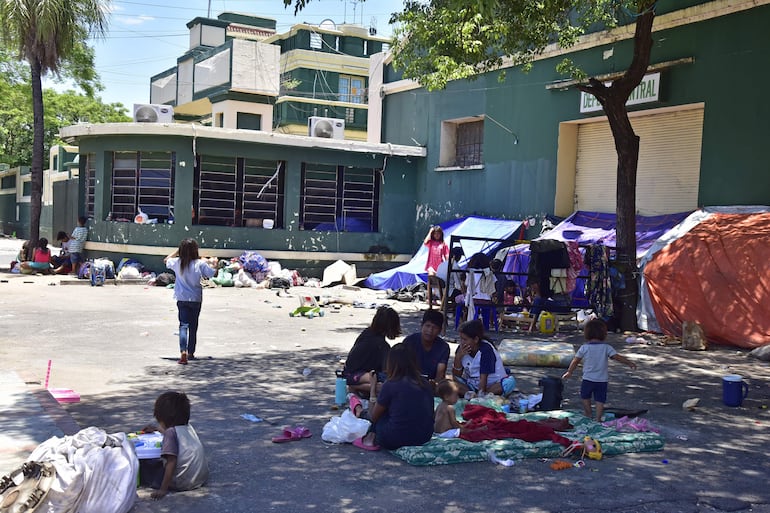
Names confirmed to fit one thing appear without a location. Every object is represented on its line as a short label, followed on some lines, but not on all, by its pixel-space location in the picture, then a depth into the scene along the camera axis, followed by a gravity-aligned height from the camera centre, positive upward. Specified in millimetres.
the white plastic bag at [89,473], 4668 -1541
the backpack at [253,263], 21562 -950
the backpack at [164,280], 20297 -1431
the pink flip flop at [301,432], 6949 -1797
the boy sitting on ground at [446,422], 6883 -1649
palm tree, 22297 +5355
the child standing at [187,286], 10273 -797
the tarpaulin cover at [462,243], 20125 -229
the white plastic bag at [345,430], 6809 -1721
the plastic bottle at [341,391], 8180 -1655
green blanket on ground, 6301 -1730
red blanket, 6777 -1691
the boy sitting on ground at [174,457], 5410 -1607
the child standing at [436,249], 17031 -294
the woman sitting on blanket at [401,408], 6445 -1429
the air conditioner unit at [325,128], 24484 +3203
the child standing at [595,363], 7805 -1215
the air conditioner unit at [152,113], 23703 +3358
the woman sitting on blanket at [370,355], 8008 -1243
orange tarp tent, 12852 -569
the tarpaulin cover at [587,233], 15783 +201
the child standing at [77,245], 22312 -687
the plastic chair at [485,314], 14005 -1384
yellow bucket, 14242 -1505
